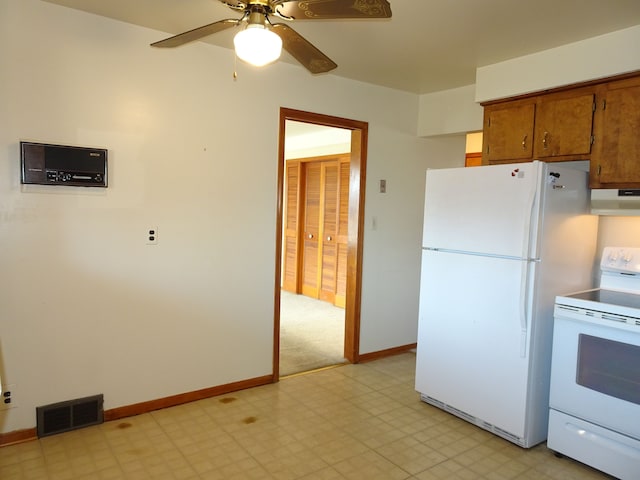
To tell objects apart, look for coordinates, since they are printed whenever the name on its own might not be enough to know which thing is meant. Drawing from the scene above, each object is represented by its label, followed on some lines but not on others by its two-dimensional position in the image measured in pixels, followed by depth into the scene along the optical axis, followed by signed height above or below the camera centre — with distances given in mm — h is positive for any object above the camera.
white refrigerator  2574 -409
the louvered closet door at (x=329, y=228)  6184 -297
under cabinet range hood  2578 +83
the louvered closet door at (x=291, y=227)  6844 -338
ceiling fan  1663 +748
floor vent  2611 -1291
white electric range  2273 -885
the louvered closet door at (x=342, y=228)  6031 -285
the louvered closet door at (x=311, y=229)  6527 -333
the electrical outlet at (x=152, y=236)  2912 -225
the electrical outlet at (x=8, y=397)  2504 -1123
